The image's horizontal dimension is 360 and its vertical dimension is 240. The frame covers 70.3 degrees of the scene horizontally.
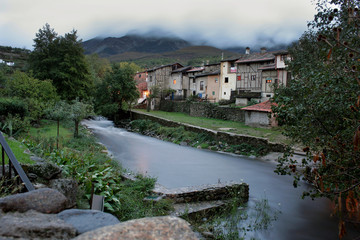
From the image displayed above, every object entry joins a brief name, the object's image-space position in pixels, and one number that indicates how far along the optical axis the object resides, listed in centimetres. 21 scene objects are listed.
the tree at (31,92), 1986
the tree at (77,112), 1828
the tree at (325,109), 540
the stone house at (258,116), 2295
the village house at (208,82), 4238
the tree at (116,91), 3578
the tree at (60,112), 1704
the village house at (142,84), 5381
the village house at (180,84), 4891
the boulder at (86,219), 253
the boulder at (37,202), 271
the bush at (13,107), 1726
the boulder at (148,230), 202
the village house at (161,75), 4925
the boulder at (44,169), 517
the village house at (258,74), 3181
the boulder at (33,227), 224
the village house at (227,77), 3978
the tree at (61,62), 2872
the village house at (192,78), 4747
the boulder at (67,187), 481
